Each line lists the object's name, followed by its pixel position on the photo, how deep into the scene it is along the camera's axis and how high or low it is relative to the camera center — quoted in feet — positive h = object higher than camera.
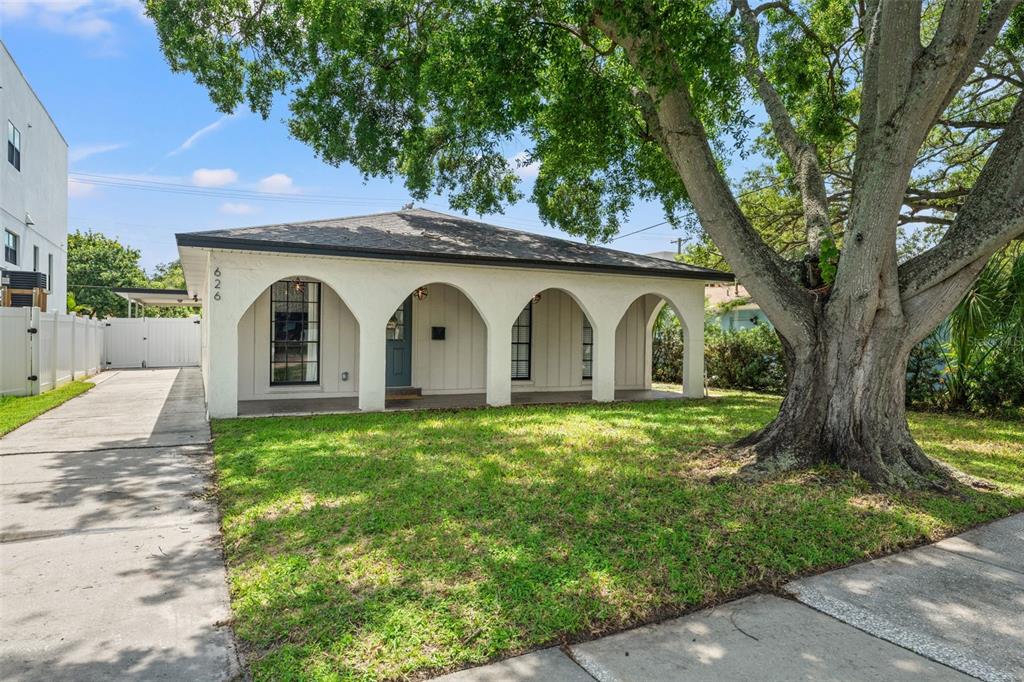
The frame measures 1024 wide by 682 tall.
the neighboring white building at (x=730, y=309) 58.90 +4.42
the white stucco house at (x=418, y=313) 30.58 +2.04
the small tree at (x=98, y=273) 119.34 +14.17
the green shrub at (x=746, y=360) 49.60 -1.17
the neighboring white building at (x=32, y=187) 51.83 +15.71
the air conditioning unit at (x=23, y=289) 39.78 +3.56
